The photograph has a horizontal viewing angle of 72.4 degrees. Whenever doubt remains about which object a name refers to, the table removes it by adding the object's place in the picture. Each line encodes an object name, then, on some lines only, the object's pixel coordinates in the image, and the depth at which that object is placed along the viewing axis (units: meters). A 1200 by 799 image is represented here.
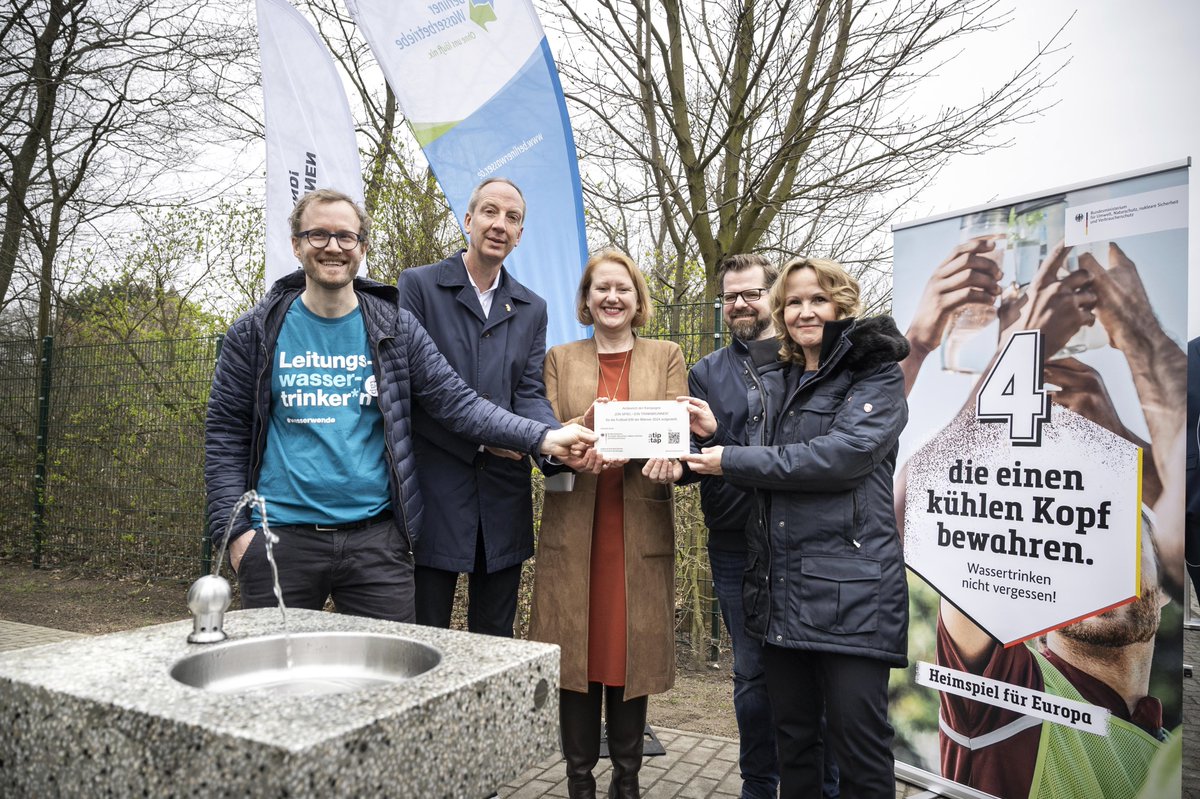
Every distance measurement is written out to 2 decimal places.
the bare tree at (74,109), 10.86
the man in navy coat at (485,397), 3.18
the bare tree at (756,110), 6.73
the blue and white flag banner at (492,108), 4.64
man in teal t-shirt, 2.70
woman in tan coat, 3.25
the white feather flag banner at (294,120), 4.93
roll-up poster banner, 3.14
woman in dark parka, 2.63
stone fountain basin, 1.15
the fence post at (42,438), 9.56
